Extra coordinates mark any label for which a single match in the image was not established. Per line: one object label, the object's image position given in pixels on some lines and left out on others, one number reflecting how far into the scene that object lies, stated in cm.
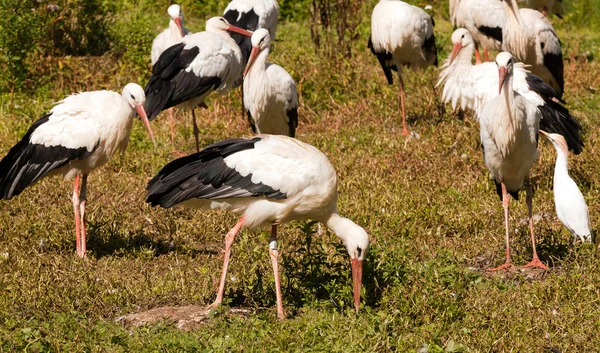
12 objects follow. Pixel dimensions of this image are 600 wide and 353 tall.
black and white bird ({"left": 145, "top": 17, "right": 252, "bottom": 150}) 1673
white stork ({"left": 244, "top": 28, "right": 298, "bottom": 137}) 1631
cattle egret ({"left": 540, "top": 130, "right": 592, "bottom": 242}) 1164
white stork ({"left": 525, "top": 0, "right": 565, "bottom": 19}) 2492
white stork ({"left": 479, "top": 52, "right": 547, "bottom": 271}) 1202
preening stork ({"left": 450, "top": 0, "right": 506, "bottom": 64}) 2109
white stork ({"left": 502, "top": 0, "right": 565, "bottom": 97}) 1845
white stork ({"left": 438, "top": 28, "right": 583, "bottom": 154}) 1421
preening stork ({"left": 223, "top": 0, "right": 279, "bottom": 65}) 1992
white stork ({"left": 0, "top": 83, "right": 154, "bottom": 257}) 1241
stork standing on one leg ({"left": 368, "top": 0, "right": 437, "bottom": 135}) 1923
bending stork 1026
